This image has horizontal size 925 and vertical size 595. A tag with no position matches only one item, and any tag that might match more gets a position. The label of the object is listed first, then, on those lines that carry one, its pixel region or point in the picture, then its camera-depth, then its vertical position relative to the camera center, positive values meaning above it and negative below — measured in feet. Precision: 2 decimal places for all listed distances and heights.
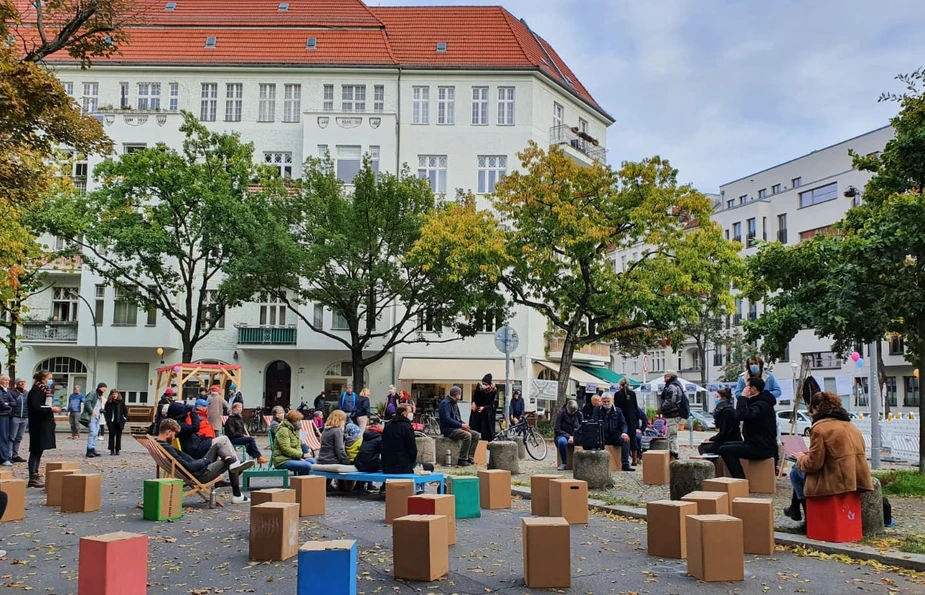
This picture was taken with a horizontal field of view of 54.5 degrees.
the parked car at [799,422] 134.31 -5.81
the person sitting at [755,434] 38.78 -2.18
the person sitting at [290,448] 44.47 -3.45
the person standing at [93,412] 72.02 -2.91
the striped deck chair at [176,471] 40.19 -4.18
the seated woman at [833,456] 29.71 -2.37
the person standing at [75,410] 103.60 -3.82
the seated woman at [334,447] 46.29 -3.47
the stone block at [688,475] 37.58 -3.86
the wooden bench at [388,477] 40.73 -4.52
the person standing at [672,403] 58.54 -1.29
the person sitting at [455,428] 59.36 -3.11
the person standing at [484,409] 64.44 -1.99
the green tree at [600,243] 87.66 +13.98
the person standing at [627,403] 59.88 -1.35
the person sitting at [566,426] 59.06 -2.89
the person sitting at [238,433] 59.88 -3.65
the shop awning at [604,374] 148.87 +1.47
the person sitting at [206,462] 40.63 -3.81
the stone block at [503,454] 54.80 -4.42
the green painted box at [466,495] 37.24 -4.78
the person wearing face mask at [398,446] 42.34 -3.10
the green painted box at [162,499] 36.22 -4.90
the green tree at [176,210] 107.76 +20.41
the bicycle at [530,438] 71.87 -4.55
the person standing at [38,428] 47.75 -2.75
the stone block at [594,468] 47.78 -4.56
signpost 67.92 +3.17
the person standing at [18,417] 58.95 -2.69
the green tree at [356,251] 106.11 +15.39
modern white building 184.75 +40.74
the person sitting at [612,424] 56.03 -2.60
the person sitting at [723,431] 43.01 -2.32
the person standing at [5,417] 55.36 -2.59
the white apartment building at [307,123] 141.59 +41.55
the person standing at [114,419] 74.28 -3.43
